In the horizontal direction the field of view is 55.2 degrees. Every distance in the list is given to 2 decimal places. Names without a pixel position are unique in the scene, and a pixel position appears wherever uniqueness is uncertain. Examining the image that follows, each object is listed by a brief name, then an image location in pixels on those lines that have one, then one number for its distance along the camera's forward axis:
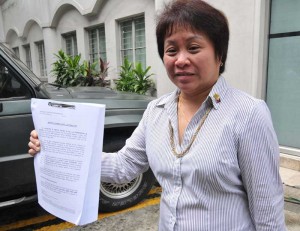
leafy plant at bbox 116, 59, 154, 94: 7.20
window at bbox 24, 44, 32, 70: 15.24
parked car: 2.43
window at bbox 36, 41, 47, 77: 13.93
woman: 1.03
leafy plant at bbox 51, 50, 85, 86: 8.16
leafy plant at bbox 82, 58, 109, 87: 7.92
